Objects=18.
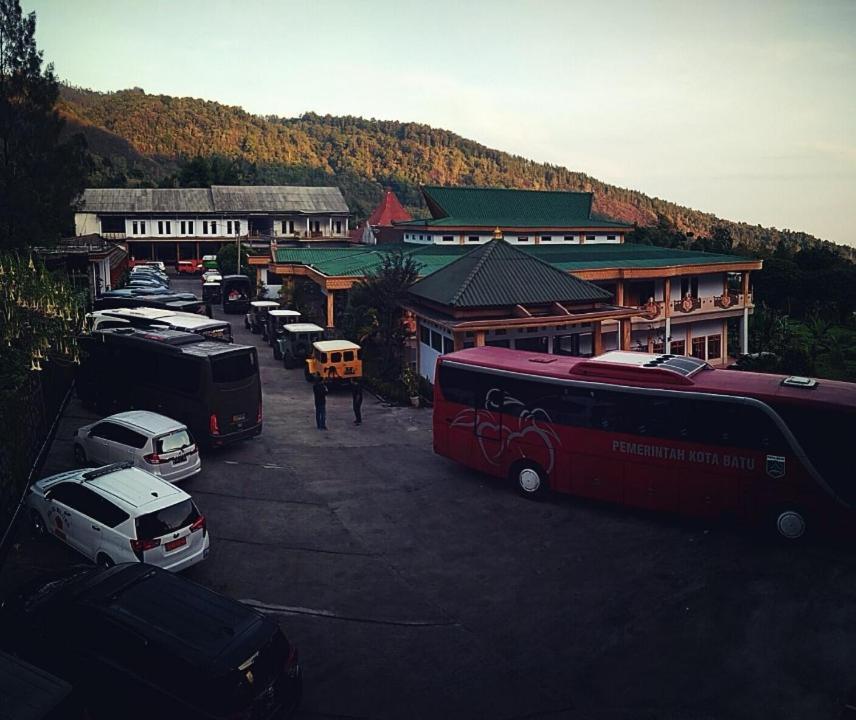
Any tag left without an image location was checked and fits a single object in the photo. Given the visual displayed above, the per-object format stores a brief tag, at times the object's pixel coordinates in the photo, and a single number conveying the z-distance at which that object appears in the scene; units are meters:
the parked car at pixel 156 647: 8.85
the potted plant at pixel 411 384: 28.30
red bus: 14.30
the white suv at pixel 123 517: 13.27
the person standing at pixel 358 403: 25.42
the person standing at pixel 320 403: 24.44
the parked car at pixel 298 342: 35.16
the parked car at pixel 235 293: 51.91
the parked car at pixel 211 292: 55.22
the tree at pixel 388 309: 32.94
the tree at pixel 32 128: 34.78
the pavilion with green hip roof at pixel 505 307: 28.89
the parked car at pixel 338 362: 30.33
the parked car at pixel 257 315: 44.19
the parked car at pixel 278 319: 39.22
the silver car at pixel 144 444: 18.00
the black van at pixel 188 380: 20.59
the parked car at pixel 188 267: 80.44
